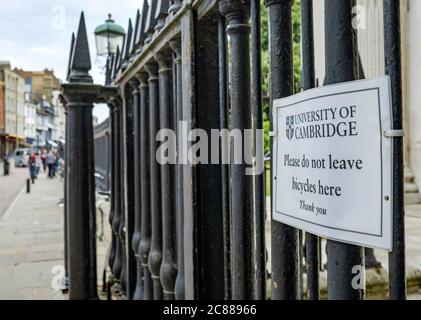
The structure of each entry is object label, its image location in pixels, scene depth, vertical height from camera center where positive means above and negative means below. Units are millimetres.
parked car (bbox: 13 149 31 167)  45344 +883
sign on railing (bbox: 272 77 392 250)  827 -3
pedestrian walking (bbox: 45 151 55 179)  26534 +189
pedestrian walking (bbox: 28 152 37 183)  24866 +81
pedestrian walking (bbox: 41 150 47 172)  37219 +312
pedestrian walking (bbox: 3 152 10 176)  30416 -78
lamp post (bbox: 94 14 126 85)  7238 +2166
